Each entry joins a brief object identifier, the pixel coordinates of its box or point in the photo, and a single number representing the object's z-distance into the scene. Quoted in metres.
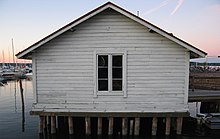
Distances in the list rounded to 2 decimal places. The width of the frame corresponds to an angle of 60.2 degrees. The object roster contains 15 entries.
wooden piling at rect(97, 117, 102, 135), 9.95
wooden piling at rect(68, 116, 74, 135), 10.00
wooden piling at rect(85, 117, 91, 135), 9.86
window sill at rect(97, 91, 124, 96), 9.45
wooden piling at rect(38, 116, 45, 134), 10.25
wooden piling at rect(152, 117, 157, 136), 9.84
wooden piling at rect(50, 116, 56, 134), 10.42
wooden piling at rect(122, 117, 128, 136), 9.83
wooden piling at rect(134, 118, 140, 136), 9.84
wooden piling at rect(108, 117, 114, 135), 9.82
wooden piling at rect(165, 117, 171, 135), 9.82
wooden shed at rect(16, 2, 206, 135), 9.33
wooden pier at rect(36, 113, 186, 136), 9.88
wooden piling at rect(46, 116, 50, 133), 11.16
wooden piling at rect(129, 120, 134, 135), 10.02
